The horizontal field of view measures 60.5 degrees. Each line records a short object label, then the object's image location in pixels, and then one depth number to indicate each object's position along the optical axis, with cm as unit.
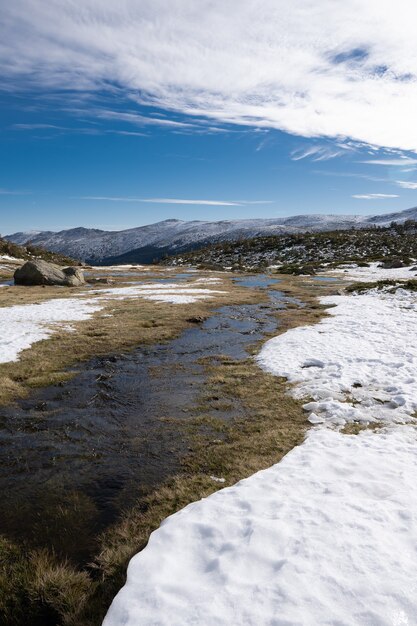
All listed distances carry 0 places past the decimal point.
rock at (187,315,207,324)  2495
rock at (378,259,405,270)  6289
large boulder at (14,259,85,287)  4684
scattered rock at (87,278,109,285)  5142
